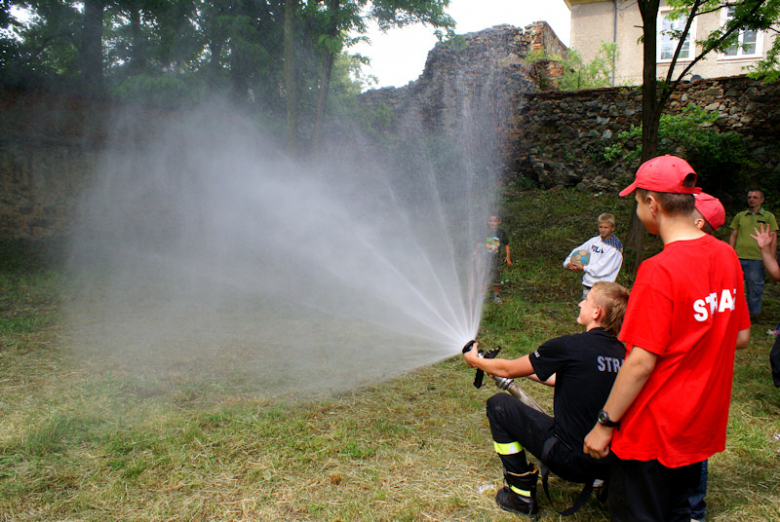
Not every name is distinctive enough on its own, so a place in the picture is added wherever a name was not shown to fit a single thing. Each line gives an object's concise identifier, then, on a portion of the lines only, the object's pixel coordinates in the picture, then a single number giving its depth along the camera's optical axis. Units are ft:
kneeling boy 8.11
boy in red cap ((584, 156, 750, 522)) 6.39
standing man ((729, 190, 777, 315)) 21.77
